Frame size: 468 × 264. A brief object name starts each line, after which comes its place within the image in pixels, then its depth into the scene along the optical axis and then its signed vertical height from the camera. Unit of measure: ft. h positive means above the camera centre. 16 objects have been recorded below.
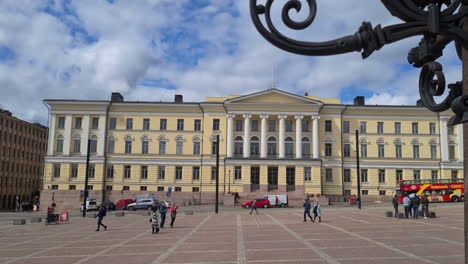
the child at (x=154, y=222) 70.95 -7.17
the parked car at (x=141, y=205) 170.19 -10.17
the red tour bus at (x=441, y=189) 165.68 -1.70
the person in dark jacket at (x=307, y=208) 87.43 -5.36
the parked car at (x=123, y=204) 176.04 -10.21
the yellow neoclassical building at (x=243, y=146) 198.39 +18.44
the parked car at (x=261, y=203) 167.32 -8.54
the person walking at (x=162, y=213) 79.78 -6.39
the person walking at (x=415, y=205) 88.84 -4.44
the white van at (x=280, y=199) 176.35 -7.13
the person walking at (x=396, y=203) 93.02 -4.36
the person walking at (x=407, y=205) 90.14 -4.54
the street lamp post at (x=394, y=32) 11.74 +4.49
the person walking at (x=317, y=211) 87.41 -5.98
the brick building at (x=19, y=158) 270.87 +15.16
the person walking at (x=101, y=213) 78.33 -6.48
